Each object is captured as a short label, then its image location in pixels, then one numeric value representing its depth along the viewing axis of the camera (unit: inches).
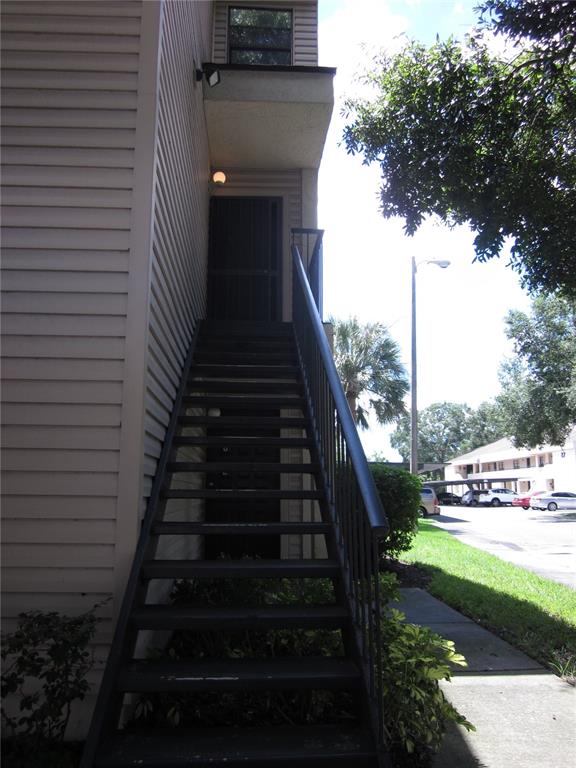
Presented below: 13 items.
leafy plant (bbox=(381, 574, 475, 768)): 96.5
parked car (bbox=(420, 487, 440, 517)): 884.0
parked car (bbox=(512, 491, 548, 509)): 1203.8
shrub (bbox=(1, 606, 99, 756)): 82.3
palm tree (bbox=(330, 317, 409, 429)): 690.2
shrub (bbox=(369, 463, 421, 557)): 313.3
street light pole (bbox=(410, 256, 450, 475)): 507.5
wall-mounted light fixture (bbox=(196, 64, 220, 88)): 208.5
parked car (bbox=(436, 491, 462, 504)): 1523.1
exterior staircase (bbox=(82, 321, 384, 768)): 85.0
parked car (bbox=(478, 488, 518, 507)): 1405.0
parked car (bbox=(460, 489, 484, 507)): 1418.6
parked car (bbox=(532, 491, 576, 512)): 1139.9
